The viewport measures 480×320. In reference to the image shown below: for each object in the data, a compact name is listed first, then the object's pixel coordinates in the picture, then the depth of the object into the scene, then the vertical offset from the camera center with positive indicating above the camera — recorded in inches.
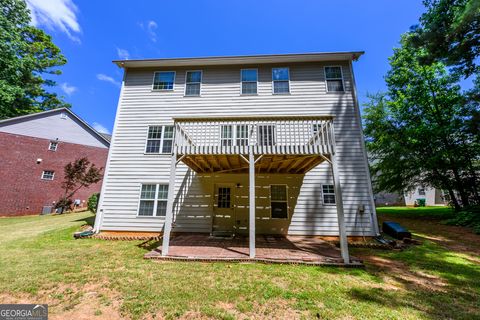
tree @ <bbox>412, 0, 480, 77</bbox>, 321.4 +291.6
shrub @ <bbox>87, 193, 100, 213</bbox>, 475.8 -2.7
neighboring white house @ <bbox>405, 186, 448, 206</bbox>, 939.3 +40.3
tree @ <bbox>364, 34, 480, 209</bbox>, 472.5 +196.3
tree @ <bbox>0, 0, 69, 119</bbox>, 595.5 +488.2
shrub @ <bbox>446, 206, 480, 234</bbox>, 387.2 -24.0
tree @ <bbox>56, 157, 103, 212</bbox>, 634.2 +80.4
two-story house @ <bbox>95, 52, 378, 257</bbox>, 319.3 +80.6
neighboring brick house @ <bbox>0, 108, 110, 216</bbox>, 565.2 +147.4
